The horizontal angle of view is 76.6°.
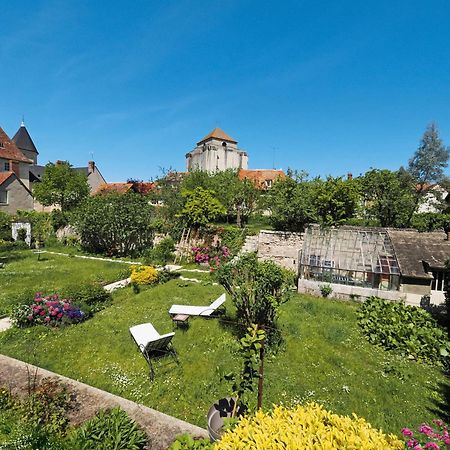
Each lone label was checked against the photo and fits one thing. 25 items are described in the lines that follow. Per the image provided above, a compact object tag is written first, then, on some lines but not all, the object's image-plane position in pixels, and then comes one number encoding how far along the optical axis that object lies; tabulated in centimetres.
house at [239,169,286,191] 4756
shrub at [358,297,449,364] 888
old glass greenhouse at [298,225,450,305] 1263
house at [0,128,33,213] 3212
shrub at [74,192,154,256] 2205
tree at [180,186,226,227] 2217
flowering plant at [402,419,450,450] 390
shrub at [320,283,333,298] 1381
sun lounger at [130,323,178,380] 733
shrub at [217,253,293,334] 897
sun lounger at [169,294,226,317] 1009
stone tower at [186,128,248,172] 5666
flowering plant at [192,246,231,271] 1967
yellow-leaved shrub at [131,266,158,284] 1478
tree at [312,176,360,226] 2183
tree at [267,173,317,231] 2212
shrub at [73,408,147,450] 416
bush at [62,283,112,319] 1106
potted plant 445
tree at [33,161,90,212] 3073
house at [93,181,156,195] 4675
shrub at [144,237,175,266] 2136
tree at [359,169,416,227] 2395
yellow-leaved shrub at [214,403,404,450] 281
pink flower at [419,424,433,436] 443
